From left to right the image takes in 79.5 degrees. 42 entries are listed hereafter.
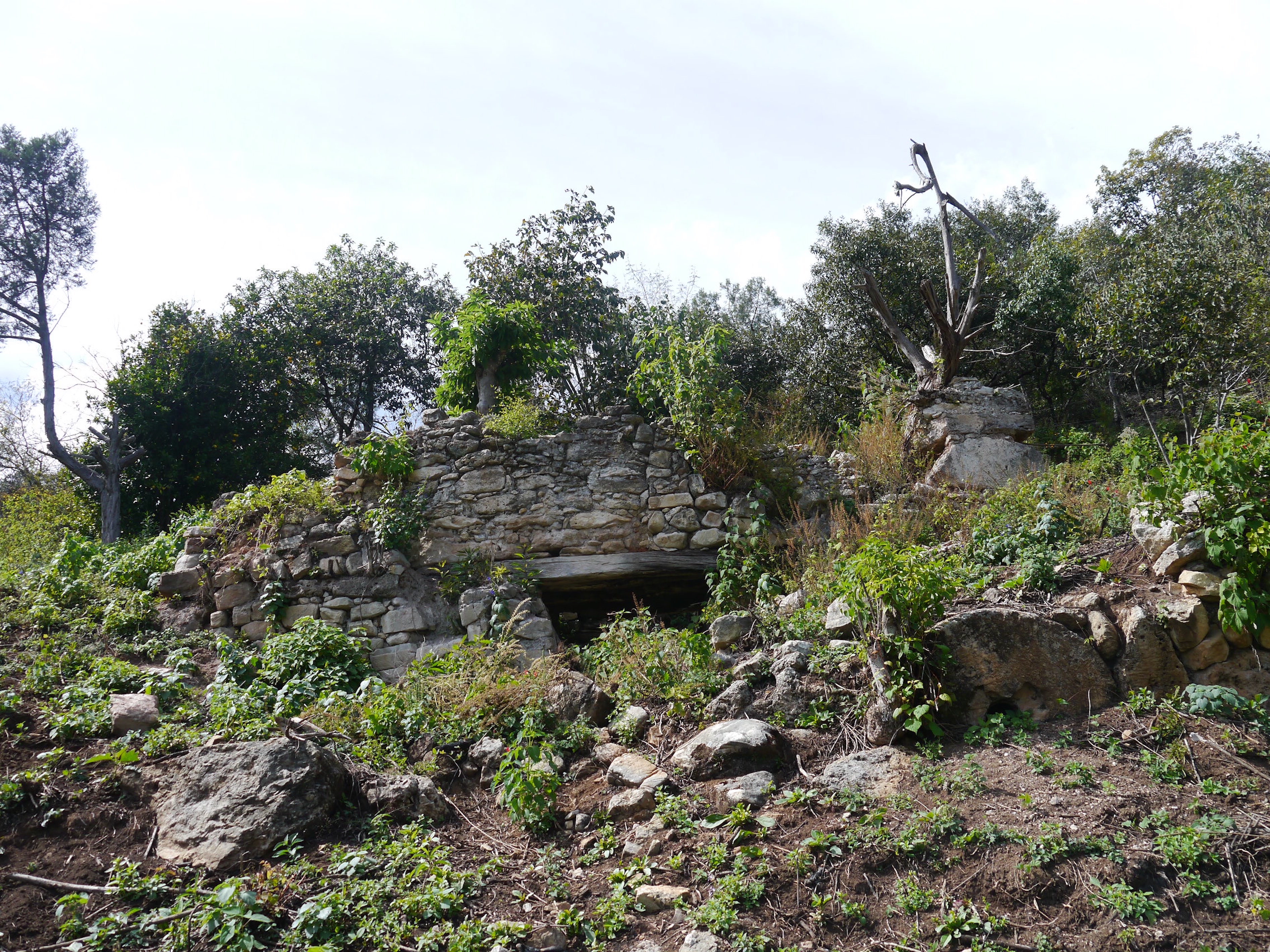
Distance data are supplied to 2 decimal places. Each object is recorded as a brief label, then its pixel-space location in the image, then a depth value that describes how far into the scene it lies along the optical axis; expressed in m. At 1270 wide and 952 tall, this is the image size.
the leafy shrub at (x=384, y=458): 8.04
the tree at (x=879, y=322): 12.47
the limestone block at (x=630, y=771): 4.90
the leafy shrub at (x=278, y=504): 8.03
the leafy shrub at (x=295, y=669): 5.84
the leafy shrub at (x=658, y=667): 5.79
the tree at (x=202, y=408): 13.05
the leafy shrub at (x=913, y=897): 3.55
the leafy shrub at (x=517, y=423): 8.34
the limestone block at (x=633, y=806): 4.60
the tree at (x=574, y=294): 13.33
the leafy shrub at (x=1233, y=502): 4.44
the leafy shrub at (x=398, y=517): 7.80
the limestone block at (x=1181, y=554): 4.80
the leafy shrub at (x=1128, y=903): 3.33
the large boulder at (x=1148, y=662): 4.69
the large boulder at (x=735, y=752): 4.80
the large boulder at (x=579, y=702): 5.88
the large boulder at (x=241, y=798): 4.17
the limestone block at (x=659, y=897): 3.80
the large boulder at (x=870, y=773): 4.40
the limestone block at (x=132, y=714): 5.26
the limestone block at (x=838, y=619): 5.60
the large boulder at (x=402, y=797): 4.68
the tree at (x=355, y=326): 15.80
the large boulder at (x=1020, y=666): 4.76
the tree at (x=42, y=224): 14.02
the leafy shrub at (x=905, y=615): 4.77
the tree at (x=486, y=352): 9.44
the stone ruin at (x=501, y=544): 7.55
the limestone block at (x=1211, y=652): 4.64
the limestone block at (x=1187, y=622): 4.67
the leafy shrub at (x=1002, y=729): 4.58
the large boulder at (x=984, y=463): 8.62
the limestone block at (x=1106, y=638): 4.82
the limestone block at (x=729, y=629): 6.49
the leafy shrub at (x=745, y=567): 7.38
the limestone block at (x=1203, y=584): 4.70
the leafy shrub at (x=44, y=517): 11.47
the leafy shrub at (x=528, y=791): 4.61
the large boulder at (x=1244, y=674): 4.55
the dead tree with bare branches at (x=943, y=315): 9.68
